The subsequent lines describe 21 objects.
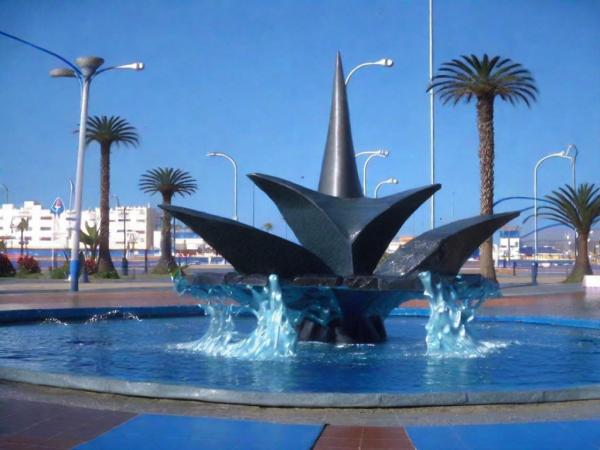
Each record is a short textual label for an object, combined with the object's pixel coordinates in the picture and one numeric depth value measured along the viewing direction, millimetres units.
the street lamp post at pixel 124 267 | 54162
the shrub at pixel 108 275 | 46844
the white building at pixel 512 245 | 160000
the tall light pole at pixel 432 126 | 33938
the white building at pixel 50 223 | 152125
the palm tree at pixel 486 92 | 36344
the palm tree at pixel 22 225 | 98175
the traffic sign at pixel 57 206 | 58162
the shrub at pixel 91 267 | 48331
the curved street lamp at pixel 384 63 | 31734
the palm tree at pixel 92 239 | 55062
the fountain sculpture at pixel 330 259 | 11203
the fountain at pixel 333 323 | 9492
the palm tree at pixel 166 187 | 59594
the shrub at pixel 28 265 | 50750
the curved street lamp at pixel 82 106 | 27291
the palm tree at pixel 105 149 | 49688
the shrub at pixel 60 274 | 45716
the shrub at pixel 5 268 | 49156
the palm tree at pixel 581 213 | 44188
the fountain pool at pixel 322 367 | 7281
